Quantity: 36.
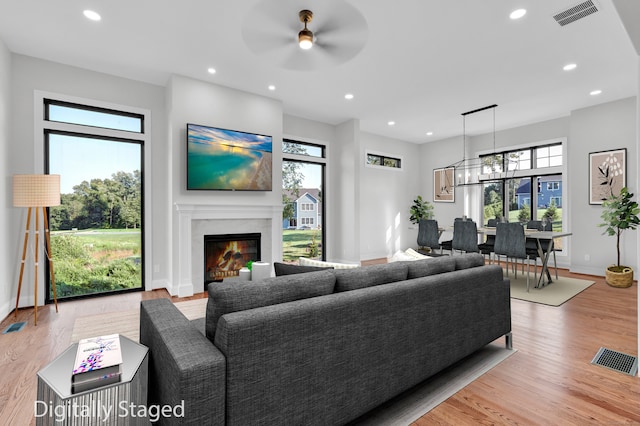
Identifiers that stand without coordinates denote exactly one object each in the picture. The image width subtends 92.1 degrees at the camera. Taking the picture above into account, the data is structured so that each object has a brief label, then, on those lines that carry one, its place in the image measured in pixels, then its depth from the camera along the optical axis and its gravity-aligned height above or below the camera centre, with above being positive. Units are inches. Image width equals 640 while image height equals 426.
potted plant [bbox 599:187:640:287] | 176.9 -5.9
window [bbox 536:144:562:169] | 247.0 +44.4
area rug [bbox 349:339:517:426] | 69.3 -46.5
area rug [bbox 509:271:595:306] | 158.9 -45.8
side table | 41.2 -26.1
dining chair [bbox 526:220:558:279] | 190.0 -19.8
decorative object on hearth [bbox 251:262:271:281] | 111.5 -21.2
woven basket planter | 180.9 -40.6
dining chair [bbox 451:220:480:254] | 207.5 -17.7
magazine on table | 44.2 -22.2
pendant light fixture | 274.1 +41.1
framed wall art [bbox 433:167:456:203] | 306.2 +25.9
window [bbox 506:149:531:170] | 264.4 +44.2
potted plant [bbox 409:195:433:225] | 314.7 +0.1
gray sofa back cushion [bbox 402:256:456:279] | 83.0 -15.7
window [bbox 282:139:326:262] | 240.4 +10.2
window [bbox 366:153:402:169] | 295.4 +50.1
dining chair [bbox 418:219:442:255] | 231.3 -17.8
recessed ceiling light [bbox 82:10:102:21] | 114.6 +75.0
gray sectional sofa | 47.7 -24.5
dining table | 179.5 -22.3
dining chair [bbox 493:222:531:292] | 179.2 -18.3
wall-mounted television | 168.6 +30.7
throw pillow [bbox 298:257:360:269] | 83.3 -14.6
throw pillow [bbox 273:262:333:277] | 75.5 -14.1
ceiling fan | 103.7 +66.4
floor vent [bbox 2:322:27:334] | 118.7 -44.9
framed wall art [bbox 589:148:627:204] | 202.2 +24.4
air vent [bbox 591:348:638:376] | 90.0 -46.5
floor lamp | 127.2 +8.9
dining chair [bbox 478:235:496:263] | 216.1 -25.5
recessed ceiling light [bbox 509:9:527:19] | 111.9 +72.4
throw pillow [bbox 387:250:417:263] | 100.3 -15.3
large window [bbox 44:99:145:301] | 156.0 +8.4
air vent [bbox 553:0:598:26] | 108.2 +71.9
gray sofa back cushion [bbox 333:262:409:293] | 69.5 -15.3
